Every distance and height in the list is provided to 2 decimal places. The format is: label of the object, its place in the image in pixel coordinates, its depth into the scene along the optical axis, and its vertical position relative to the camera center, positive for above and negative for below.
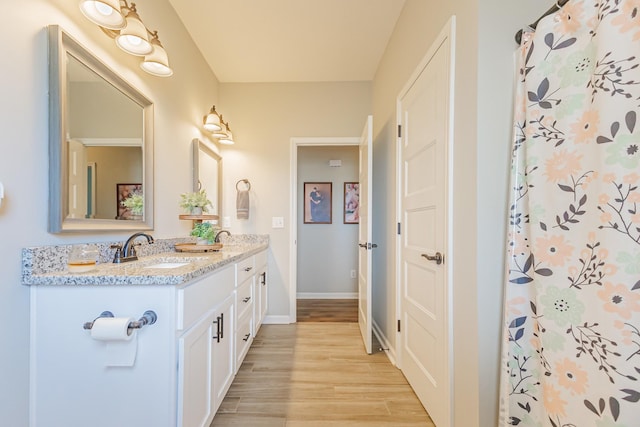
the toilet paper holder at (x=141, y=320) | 0.94 -0.38
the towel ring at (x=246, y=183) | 3.04 +0.35
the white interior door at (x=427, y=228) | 1.35 -0.08
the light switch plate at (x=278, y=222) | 3.07 -0.09
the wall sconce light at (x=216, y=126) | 2.54 +0.85
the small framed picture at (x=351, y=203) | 4.18 +0.18
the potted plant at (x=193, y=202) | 2.07 +0.09
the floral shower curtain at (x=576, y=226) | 0.72 -0.03
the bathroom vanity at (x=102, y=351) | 0.98 -0.50
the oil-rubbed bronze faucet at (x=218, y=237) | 2.35 -0.21
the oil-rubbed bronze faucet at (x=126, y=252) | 1.36 -0.20
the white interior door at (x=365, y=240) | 2.30 -0.23
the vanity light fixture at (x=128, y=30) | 1.16 +0.88
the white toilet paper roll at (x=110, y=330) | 0.92 -0.40
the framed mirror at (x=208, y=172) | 2.39 +0.41
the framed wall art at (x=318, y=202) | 4.19 +0.20
